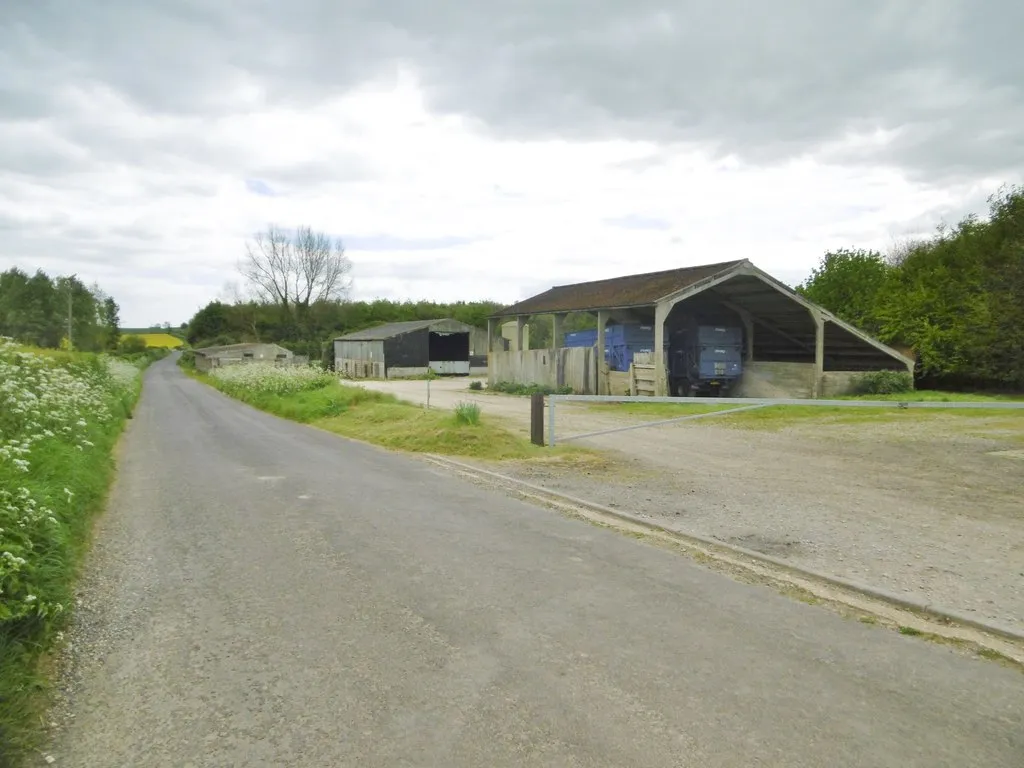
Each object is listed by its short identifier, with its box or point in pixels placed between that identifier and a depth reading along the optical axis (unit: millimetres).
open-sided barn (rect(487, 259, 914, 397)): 24688
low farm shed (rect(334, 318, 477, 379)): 50656
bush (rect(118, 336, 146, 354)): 92775
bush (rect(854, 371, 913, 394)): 24812
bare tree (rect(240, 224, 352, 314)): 81750
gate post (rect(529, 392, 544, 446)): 13453
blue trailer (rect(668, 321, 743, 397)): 25750
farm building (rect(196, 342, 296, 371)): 65000
